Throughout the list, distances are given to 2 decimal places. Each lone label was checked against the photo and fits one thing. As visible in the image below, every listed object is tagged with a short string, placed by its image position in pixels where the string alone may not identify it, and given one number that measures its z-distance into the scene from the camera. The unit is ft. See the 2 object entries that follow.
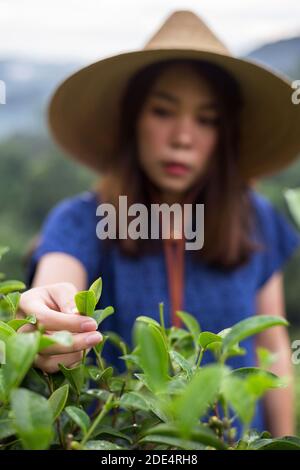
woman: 3.91
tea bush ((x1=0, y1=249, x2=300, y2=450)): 1.02
